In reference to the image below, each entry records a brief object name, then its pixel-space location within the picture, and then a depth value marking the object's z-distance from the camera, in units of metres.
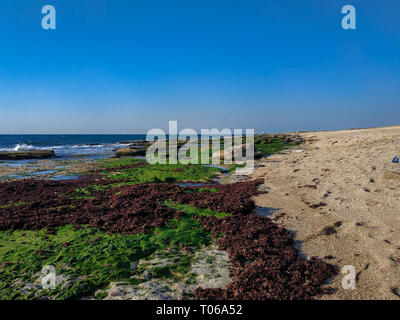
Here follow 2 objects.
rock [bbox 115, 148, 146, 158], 41.02
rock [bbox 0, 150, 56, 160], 36.80
